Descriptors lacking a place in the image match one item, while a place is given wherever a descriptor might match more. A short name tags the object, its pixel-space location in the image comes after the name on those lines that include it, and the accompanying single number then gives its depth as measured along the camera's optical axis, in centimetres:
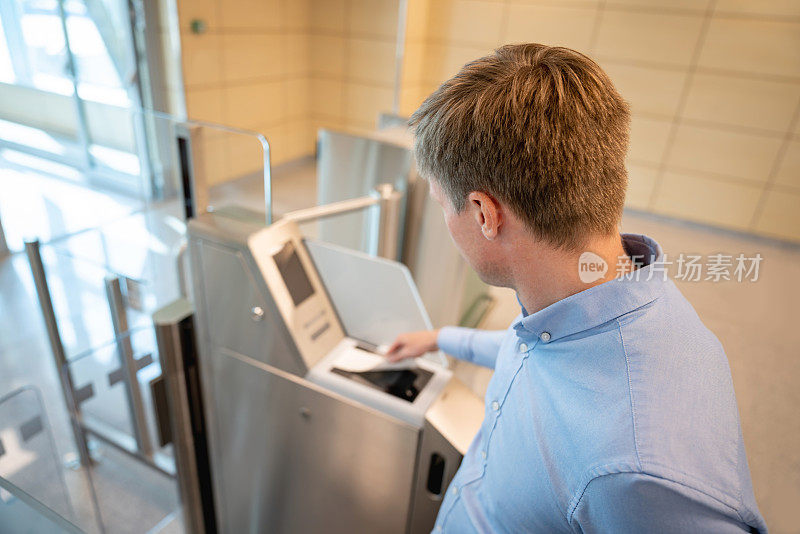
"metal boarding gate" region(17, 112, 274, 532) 141
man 53
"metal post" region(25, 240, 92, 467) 142
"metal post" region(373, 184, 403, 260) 174
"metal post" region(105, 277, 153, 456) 169
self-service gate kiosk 110
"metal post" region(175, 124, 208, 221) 125
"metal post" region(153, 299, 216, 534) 135
